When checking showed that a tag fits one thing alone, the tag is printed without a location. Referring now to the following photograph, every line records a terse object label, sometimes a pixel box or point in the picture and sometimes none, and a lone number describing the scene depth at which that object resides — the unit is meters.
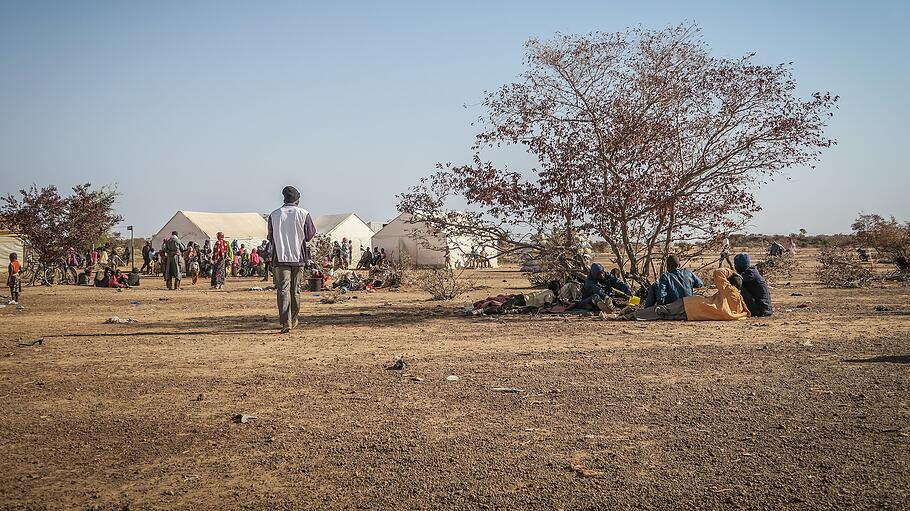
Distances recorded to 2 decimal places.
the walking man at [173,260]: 24.28
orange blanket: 12.52
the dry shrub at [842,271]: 22.17
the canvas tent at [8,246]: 41.20
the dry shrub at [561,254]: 15.15
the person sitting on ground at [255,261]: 35.34
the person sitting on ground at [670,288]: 13.02
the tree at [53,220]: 27.86
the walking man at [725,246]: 15.04
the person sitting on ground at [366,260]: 44.44
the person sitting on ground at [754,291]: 13.16
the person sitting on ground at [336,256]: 34.79
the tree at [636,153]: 14.48
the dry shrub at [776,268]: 21.00
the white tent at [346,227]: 52.23
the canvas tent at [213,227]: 44.22
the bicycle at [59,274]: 28.02
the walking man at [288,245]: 11.06
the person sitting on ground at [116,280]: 26.16
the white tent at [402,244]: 47.28
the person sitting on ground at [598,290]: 13.77
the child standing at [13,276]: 18.19
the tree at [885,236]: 30.97
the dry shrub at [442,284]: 19.44
